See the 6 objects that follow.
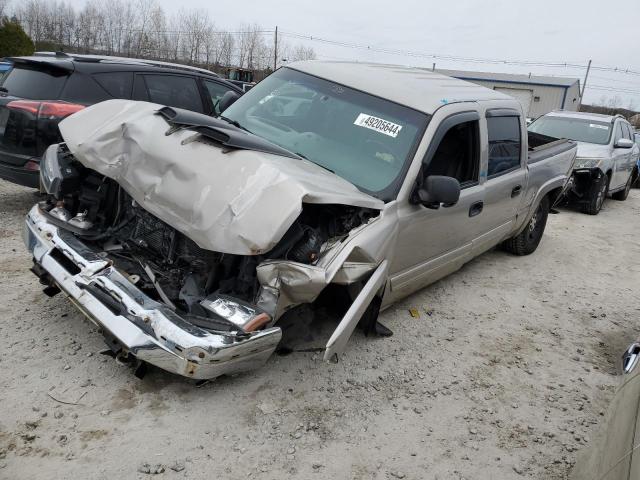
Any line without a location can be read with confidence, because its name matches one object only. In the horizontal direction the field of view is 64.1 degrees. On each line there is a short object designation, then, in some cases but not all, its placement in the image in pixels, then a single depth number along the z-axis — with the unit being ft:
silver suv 31.17
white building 145.28
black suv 16.66
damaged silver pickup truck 8.87
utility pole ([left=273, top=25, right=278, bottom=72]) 161.17
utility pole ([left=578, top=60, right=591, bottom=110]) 191.88
